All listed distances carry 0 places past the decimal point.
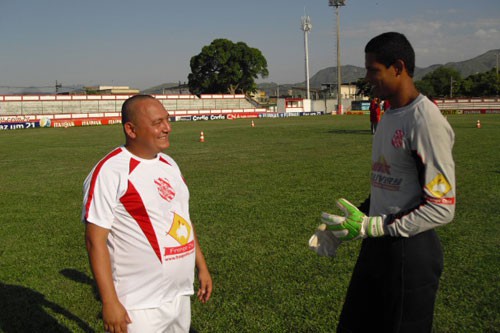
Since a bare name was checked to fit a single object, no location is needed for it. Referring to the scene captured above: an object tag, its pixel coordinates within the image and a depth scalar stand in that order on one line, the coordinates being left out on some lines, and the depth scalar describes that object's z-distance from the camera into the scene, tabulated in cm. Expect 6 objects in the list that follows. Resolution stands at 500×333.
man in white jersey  252
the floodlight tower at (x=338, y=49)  6712
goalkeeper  231
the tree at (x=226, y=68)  8612
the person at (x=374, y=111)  2217
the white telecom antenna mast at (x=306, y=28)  7875
